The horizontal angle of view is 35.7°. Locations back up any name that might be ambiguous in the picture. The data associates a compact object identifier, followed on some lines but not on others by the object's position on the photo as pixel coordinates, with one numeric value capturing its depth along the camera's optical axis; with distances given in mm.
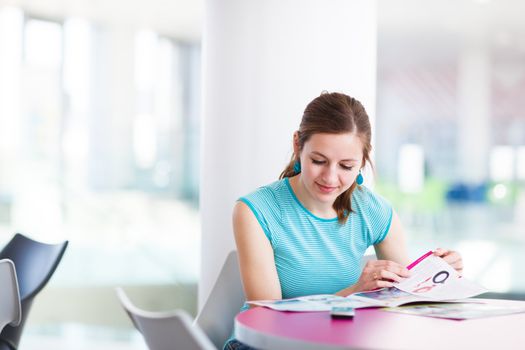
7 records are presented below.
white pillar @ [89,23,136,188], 6043
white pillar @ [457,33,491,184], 6539
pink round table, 1750
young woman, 2473
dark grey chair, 2840
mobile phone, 1998
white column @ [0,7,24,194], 5914
